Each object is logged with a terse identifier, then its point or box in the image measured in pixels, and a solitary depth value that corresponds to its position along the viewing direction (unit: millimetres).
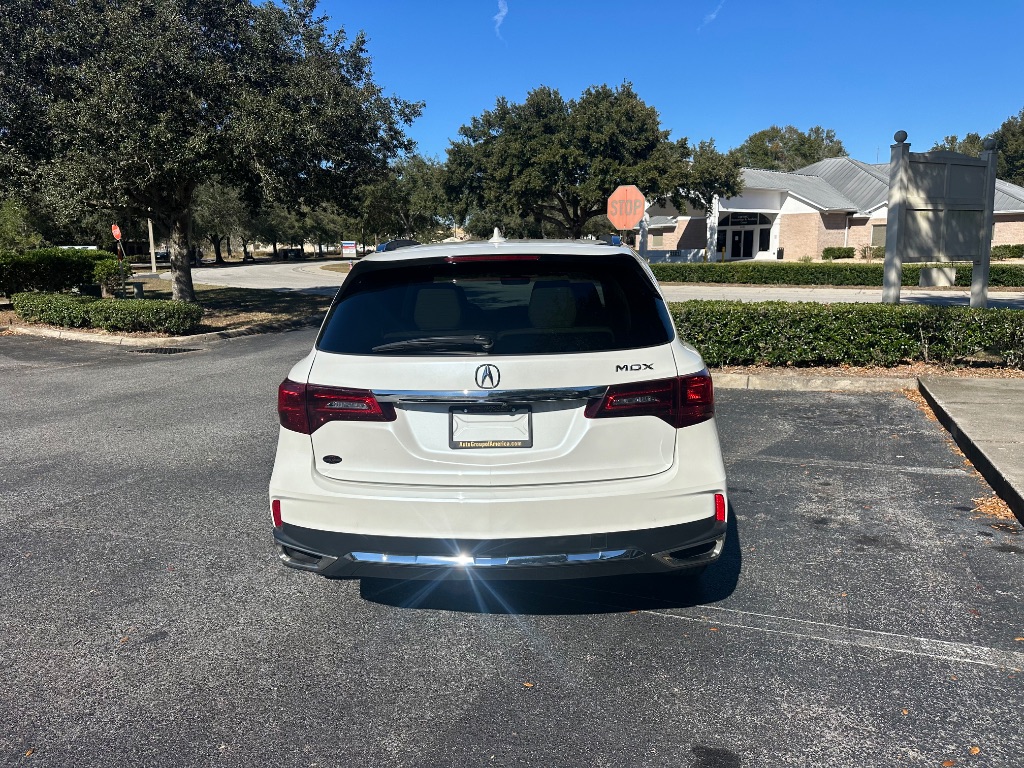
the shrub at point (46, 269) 21266
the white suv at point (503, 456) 3033
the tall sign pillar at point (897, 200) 10719
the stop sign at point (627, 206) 21047
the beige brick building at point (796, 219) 46344
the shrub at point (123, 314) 15094
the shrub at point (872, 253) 43500
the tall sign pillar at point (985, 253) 11188
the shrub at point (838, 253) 43631
